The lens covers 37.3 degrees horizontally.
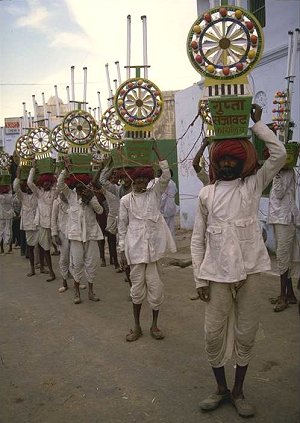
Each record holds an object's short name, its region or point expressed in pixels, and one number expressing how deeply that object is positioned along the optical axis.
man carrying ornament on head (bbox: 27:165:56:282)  8.24
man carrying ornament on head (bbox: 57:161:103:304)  6.41
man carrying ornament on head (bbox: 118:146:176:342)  4.81
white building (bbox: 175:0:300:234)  7.08
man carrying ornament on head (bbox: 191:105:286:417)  3.18
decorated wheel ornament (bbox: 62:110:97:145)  7.30
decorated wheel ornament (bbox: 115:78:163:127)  5.29
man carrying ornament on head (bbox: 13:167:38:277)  8.61
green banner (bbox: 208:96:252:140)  3.25
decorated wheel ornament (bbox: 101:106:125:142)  7.88
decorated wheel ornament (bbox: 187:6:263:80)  3.47
